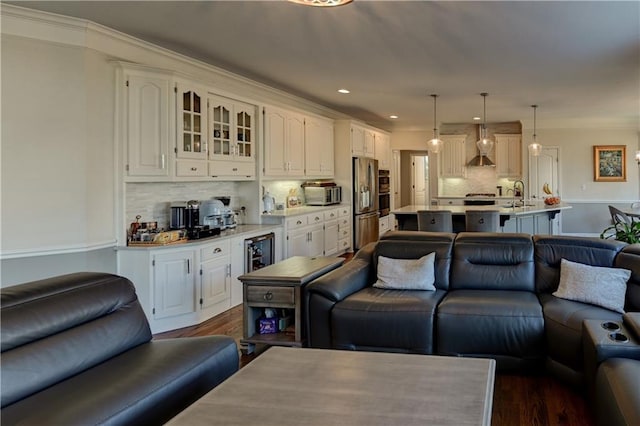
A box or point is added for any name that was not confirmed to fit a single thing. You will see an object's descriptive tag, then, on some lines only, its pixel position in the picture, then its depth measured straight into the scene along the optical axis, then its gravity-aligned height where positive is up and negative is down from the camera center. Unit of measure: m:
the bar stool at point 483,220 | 6.54 -0.26
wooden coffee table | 1.68 -0.74
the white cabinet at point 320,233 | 6.68 -0.47
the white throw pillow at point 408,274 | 4.04 -0.61
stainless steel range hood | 10.97 +0.93
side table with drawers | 3.72 -0.75
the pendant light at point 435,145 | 7.76 +0.90
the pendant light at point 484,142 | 7.67 +0.96
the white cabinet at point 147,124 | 4.39 +0.75
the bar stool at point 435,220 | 6.54 -0.25
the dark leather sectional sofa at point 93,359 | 1.92 -0.76
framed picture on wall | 10.88 +0.82
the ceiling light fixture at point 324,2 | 2.91 +1.21
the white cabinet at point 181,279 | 4.35 -0.71
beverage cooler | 5.55 -0.59
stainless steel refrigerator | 8.99 +0.04
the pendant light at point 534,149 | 8.75 +0.93
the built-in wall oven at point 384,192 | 10.19 +0.23
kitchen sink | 8.13 -0.07
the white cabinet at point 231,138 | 5.32 +0.77
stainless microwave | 8.18 +0.13
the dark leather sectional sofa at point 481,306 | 3.29 -0.75
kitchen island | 7.05 -0.26
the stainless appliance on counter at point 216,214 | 5.44 -0.12
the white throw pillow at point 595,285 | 3.39 -0.62
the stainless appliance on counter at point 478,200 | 10.58 +0.02
